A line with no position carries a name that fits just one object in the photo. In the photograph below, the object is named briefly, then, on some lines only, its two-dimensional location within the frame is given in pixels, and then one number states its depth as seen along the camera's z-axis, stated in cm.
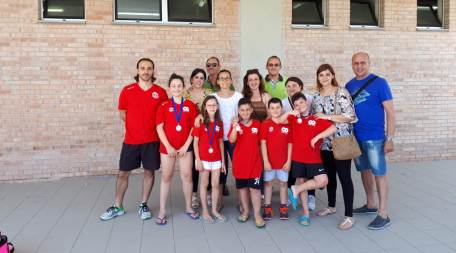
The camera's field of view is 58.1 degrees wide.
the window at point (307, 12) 775
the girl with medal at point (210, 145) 467
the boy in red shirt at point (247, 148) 458
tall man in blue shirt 450
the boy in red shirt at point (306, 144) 450
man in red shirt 478
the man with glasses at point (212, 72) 541
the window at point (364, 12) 800
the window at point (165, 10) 716
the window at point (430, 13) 823
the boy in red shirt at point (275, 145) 460
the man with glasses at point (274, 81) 521
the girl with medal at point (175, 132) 468
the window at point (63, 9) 686
